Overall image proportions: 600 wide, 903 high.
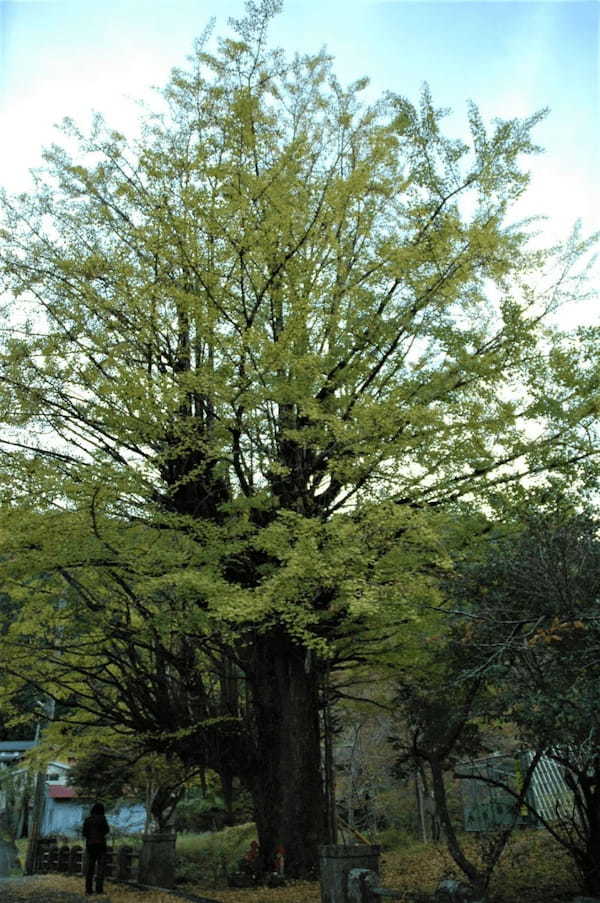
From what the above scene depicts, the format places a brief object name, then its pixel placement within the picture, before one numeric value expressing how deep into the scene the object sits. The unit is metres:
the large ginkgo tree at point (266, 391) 8.21
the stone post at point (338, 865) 6.45
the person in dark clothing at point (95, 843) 11.19
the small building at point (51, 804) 29.62
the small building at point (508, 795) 11.80
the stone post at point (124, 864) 13.80
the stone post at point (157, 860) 12.20
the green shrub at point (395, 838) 17.98
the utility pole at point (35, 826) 17.12
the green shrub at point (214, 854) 14.70
